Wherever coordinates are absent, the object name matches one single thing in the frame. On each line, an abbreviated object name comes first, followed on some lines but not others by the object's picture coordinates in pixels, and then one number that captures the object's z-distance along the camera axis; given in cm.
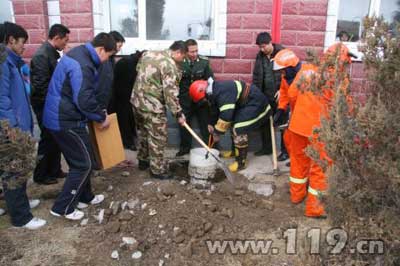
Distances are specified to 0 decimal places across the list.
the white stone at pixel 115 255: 318
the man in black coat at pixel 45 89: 420
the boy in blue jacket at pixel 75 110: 353
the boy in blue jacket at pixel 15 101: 330
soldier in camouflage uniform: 438
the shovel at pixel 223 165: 457
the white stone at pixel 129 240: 333
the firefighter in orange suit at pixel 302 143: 370
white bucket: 454
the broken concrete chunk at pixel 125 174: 485
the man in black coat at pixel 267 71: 514
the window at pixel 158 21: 588
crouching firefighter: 490
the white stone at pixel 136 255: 318
